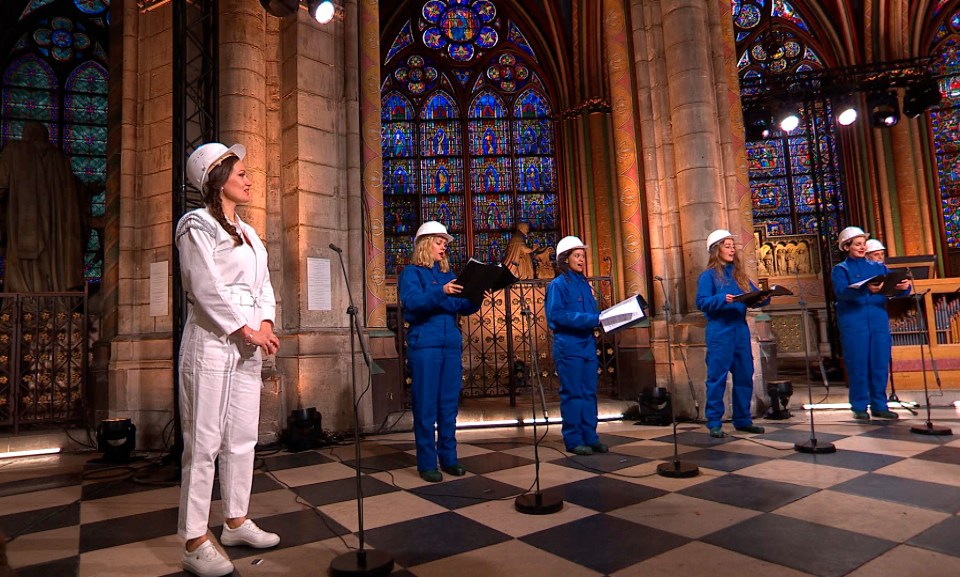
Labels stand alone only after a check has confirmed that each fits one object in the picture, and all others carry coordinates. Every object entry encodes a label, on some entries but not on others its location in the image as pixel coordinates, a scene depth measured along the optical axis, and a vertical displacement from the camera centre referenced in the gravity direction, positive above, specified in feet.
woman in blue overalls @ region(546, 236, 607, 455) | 15.15 -0.68
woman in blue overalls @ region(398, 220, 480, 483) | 13.03 -0.24
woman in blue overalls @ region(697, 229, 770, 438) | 17.04 -0.31
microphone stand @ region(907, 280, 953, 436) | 15.40 -3.12
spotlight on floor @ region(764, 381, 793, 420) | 19.83 -2.65
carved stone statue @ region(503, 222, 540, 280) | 42.19 +5.83
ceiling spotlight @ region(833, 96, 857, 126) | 30.55 +11.51
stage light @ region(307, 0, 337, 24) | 18.29 +10.66
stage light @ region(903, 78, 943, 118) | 33.71 +13.16
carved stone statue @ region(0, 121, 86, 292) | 23.97 +5.95
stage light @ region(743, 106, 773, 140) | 32.58 +11.58
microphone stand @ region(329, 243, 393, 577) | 7.33 -2.93
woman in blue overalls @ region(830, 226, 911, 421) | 18.83 -0.49
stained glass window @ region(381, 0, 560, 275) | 51.42 +18.53
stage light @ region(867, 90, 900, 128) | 34.19 +12.65
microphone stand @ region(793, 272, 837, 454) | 13.83 -3.08
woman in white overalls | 7.94 -0.03
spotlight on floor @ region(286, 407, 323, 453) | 17.11 -2.63
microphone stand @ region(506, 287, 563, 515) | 9.93 -3.01
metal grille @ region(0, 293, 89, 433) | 19.84 -0.07
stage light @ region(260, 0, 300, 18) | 16.89 +10.04
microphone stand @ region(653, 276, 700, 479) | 12.09 -3.06
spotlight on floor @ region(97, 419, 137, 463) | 16.29 -2.53
